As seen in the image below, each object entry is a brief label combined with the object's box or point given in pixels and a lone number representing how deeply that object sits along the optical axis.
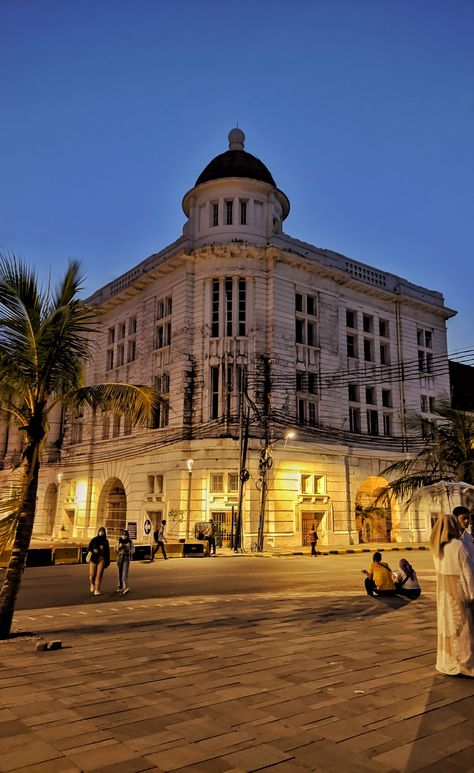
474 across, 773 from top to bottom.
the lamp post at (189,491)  30.72
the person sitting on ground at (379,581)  13.10
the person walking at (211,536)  27.72
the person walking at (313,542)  27.84
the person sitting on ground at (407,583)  12.97
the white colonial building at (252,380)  32.50
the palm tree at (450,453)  18.77
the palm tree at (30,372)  8.72
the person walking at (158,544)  24.95
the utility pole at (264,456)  29.96
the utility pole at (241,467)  29.30
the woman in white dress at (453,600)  6.39
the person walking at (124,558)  14.28
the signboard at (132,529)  24.33
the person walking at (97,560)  13.77
